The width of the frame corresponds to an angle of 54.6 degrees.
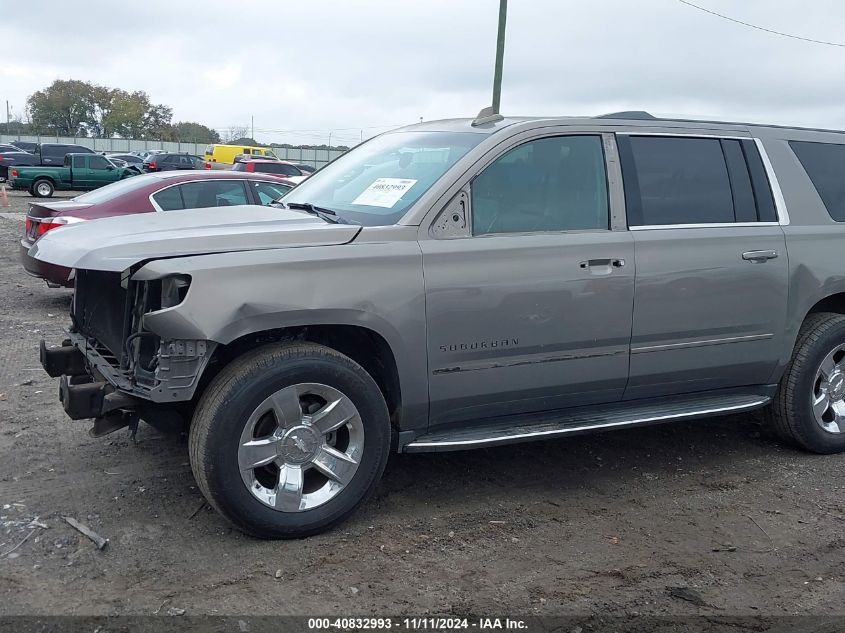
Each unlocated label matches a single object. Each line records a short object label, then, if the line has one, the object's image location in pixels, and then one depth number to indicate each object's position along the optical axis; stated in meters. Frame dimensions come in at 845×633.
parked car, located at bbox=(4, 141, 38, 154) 45.62
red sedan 8.52
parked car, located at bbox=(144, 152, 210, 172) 34.52
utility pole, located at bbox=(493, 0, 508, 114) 17.23
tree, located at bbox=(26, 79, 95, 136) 91.56
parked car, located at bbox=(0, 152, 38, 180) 31.52
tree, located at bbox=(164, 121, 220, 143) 90.31
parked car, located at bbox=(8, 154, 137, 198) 27.61
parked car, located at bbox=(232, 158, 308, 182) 22.39
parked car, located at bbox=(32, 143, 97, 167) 31.14
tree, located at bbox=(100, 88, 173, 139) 90.12
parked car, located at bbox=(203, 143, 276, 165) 43.31
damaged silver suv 3.53
